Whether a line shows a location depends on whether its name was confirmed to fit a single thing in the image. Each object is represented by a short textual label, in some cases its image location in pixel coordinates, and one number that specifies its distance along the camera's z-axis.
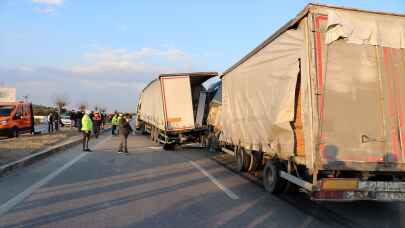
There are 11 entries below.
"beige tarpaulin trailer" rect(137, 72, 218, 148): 18.91
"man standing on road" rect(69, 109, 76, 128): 36.56
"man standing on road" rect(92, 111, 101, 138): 29.53
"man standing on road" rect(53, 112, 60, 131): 33.12
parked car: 47.12
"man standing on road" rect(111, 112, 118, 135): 32.38
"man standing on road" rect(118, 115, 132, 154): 17.36
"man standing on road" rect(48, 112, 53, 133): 31.35
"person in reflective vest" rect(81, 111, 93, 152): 17.58
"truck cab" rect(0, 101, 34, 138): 23.56
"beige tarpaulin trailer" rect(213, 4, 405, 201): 6.59
